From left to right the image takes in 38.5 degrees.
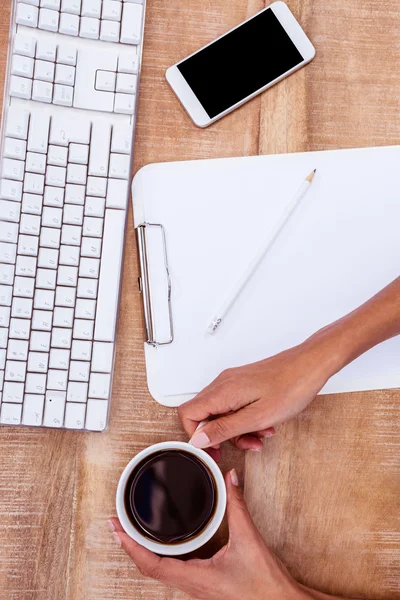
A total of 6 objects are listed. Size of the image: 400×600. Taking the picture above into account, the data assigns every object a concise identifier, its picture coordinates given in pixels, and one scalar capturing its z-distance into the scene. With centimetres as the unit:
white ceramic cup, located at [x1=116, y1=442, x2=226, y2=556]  60
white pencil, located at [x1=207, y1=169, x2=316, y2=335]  69
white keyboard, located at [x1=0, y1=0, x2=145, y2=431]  63
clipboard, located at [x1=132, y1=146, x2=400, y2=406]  69
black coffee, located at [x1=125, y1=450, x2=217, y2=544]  62
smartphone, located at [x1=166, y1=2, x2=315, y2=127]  70
